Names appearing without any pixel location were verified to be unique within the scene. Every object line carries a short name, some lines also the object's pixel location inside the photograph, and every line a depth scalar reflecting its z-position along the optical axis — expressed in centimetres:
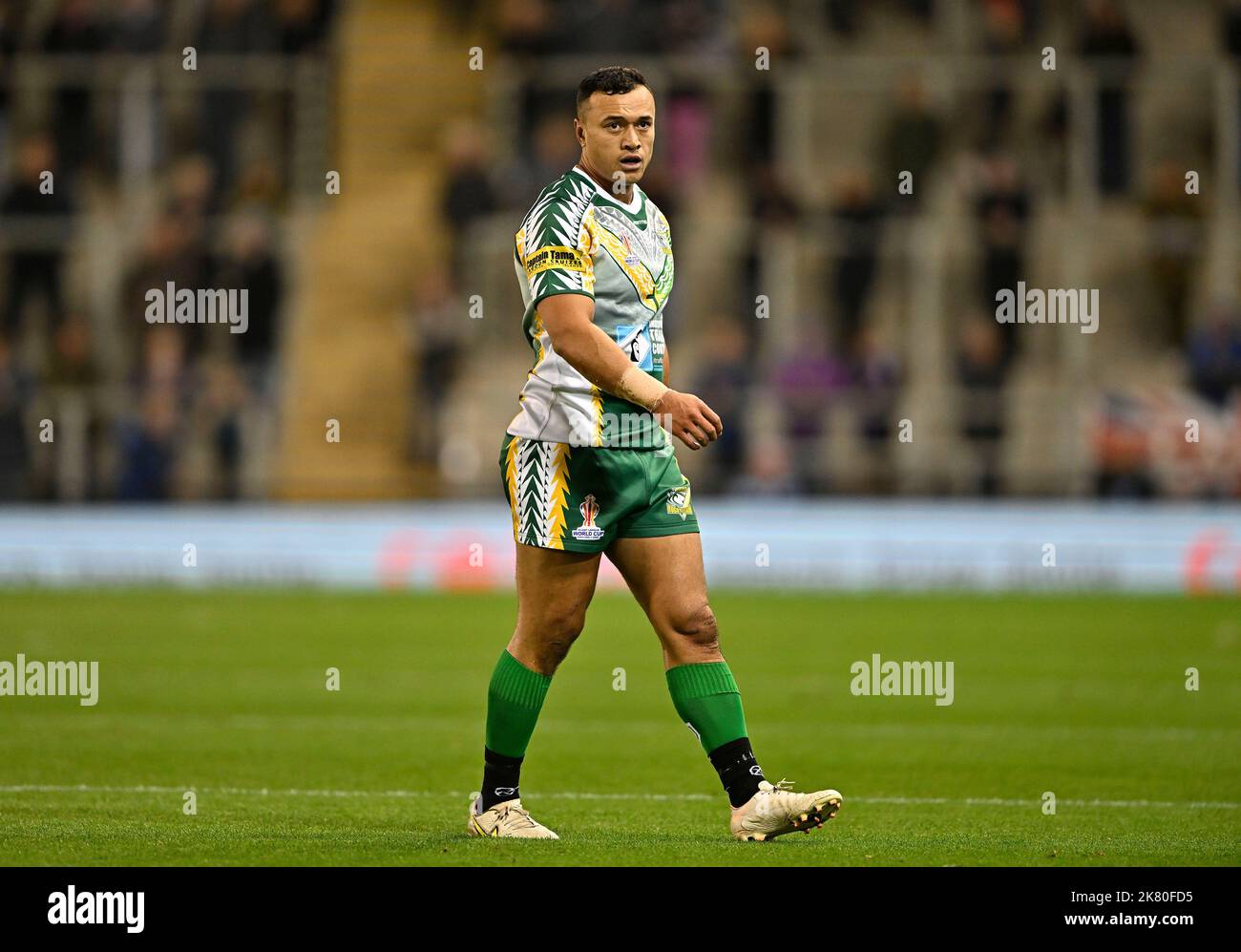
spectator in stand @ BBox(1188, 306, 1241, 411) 1978
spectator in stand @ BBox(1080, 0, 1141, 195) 2216
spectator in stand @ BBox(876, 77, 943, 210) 2225
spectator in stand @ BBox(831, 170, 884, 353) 2078
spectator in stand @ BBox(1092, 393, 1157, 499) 1970
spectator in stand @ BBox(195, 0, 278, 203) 2308
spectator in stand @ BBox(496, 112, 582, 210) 2203
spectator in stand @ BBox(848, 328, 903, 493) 2006
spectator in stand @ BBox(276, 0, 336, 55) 2400
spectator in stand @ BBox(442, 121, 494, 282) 2228
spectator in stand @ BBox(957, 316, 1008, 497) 2003
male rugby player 683
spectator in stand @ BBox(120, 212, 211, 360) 2164
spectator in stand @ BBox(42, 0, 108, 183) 2317
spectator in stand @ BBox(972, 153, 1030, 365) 2083
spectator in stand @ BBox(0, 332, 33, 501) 2022
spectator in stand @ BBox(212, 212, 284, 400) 2166
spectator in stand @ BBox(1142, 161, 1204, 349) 2155
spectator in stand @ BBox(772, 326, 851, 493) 2012
